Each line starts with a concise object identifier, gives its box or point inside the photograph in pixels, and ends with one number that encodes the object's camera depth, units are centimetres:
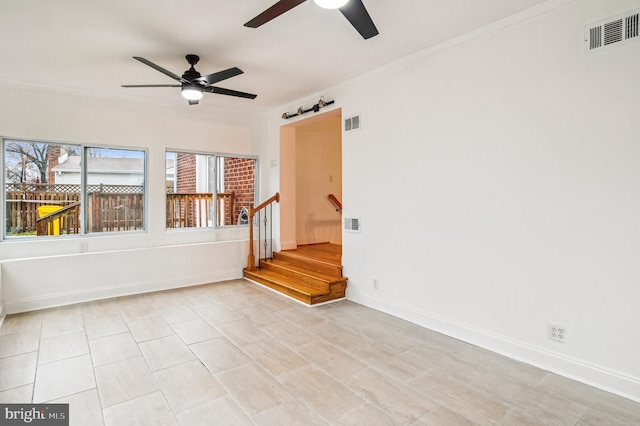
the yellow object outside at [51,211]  452
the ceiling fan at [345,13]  203
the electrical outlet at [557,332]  264
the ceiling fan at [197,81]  334
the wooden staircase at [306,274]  448
